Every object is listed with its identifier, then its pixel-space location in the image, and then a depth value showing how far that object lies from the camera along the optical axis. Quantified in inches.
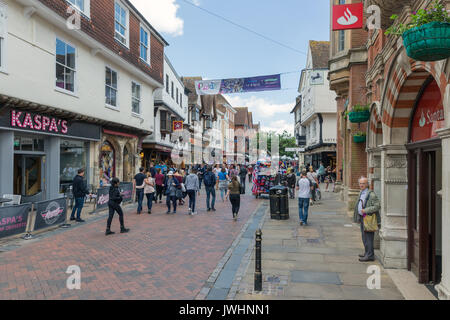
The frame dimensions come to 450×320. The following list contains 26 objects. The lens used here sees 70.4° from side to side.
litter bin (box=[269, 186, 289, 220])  438.9
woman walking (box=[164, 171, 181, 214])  479.8
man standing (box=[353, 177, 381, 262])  251.0
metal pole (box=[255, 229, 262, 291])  196.5
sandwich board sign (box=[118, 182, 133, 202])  552.9
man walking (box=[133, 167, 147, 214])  483.8
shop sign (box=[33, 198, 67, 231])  337.1
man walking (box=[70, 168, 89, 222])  397.1
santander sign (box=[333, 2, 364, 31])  330.3
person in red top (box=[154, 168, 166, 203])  574.2
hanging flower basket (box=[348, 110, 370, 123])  334.0
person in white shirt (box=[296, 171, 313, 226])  392.8
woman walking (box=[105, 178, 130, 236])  341.7
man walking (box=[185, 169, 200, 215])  466.9
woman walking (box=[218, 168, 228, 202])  625.4
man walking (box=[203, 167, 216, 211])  501.4
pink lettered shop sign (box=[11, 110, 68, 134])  400.2
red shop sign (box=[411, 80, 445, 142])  190.3
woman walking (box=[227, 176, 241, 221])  427.6
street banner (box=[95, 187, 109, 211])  471.1
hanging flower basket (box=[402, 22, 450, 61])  127.0
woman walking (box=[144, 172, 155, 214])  481.2
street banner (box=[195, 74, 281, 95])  609.6
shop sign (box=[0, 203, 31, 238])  296.6
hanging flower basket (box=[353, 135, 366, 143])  424.3
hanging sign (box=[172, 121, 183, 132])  1054.4
